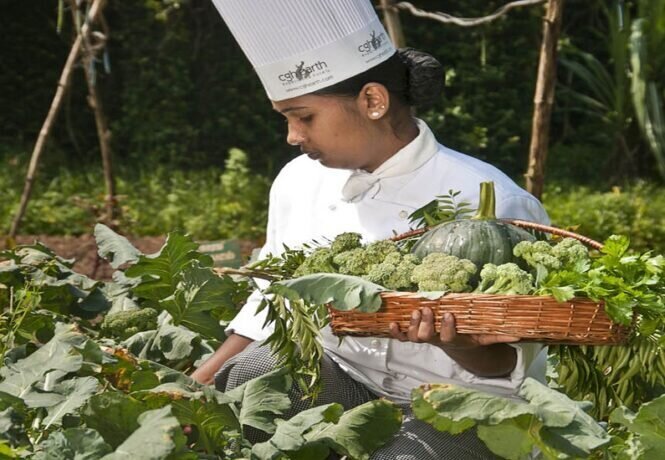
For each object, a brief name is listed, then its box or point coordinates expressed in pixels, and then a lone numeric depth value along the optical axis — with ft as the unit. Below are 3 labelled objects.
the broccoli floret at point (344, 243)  10.33
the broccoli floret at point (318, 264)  10.11
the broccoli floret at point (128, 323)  12.92
